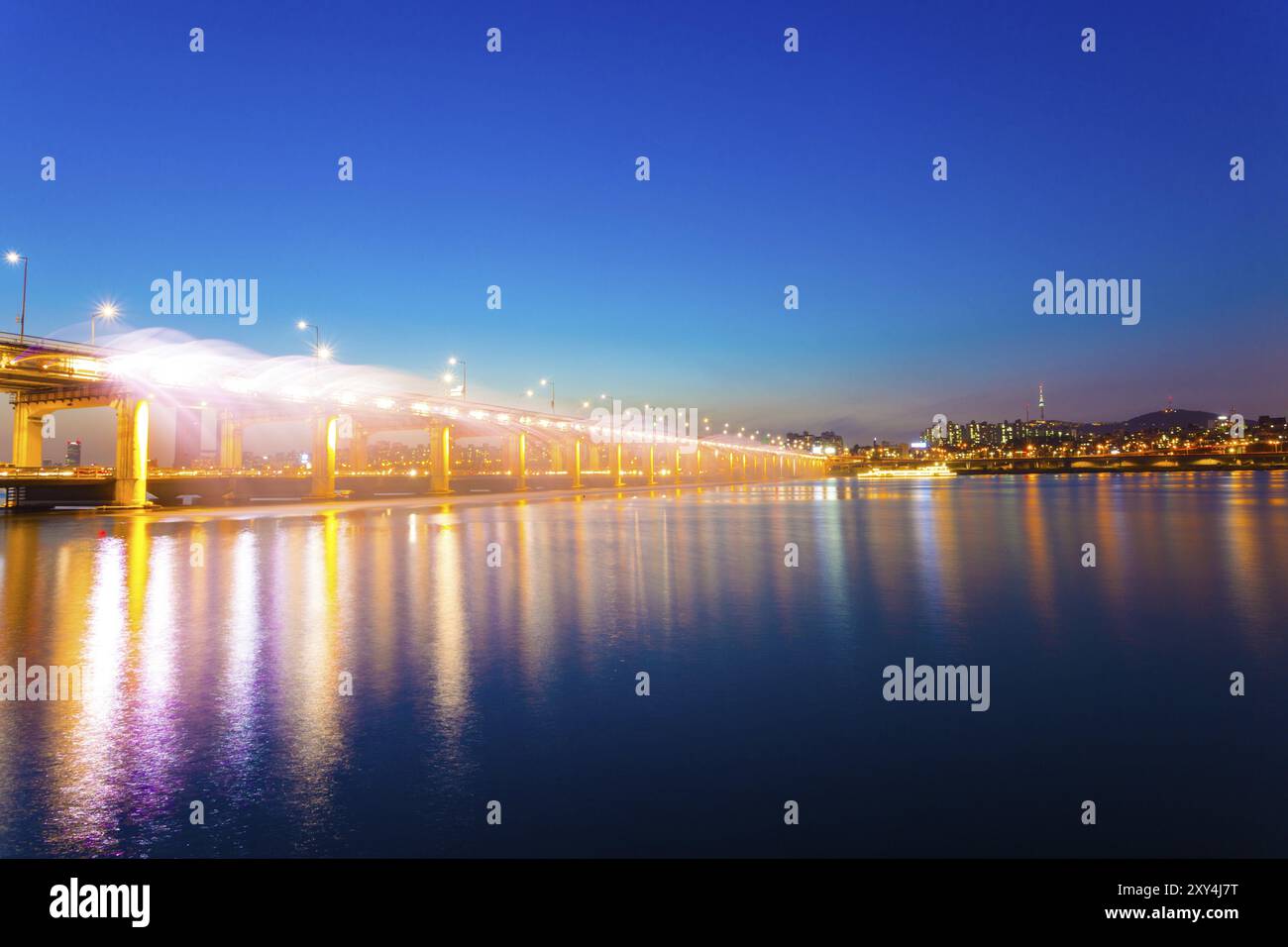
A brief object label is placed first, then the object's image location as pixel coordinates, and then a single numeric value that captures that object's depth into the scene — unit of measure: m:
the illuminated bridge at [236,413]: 43.50
